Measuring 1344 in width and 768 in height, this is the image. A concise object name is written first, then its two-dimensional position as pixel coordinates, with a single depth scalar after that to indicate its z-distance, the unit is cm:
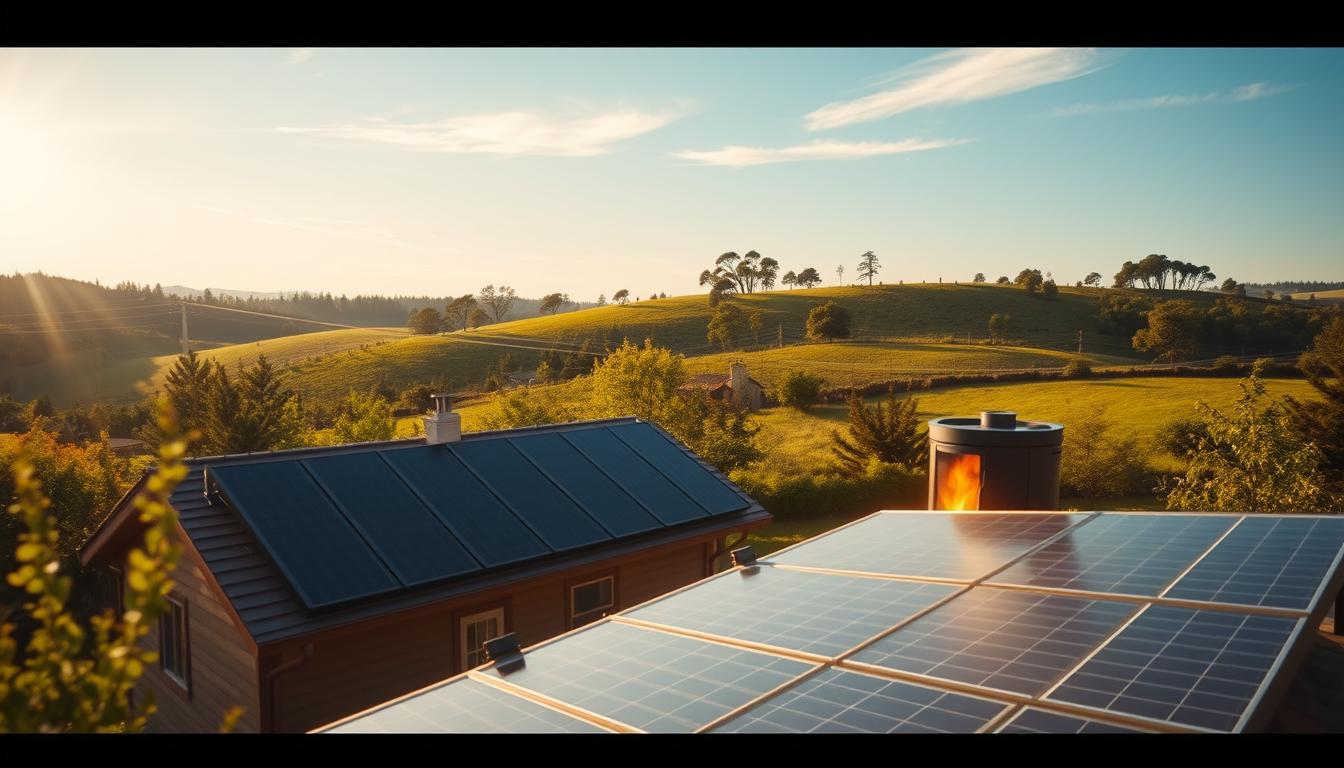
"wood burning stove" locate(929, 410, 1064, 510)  1250
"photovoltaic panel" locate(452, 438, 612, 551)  1259
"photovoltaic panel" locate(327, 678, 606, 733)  484
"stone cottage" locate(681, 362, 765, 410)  5009
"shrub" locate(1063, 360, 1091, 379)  5184
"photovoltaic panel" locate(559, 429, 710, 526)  1421
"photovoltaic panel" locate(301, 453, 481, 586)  1089
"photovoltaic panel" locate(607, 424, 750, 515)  1495
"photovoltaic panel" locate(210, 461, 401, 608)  998
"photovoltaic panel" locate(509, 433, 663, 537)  1343
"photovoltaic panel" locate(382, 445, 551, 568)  1176
